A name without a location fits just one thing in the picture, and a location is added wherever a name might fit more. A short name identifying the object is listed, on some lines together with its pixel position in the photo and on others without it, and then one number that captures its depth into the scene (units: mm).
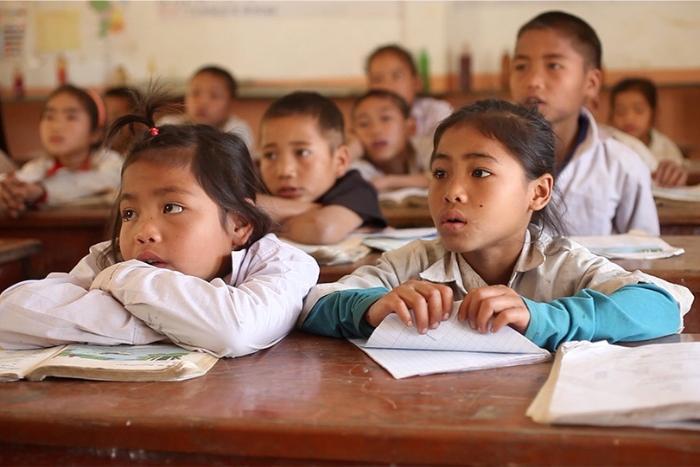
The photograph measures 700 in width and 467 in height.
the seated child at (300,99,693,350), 1110
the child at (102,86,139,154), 1486
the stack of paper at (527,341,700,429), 822
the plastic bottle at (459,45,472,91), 5496
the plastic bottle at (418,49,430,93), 5562
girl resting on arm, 1145
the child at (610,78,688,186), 4418
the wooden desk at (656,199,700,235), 2328
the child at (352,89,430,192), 3625
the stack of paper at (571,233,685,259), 1715
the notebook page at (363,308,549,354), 1082
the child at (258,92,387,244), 2342
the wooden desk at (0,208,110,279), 2709
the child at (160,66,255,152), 5105
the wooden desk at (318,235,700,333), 1519
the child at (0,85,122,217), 2961
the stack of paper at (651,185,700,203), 2467
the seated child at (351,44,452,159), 4410
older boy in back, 2385
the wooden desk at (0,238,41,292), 2127
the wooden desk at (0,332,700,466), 798
